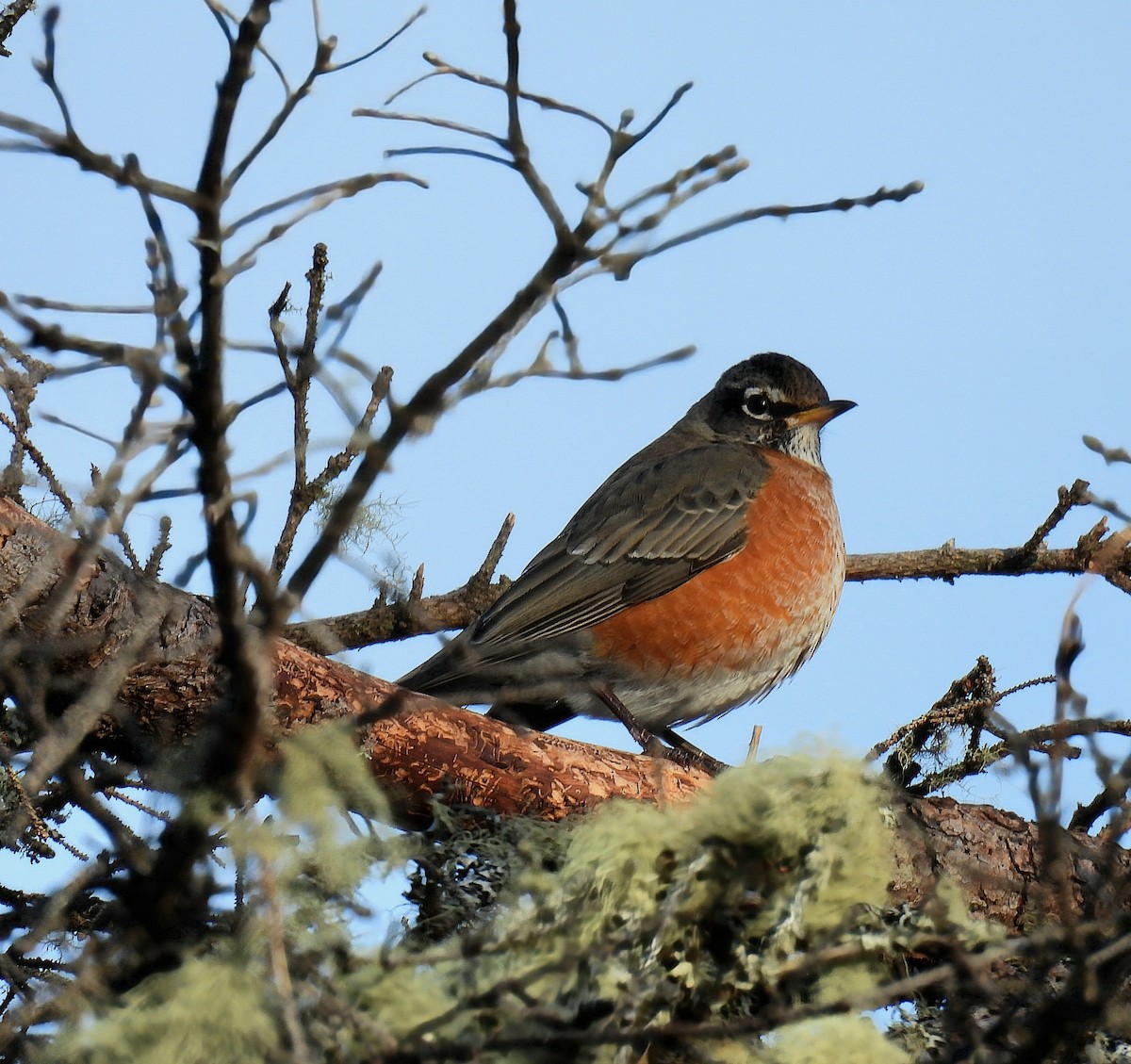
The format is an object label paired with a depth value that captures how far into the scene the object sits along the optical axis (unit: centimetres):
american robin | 1054
